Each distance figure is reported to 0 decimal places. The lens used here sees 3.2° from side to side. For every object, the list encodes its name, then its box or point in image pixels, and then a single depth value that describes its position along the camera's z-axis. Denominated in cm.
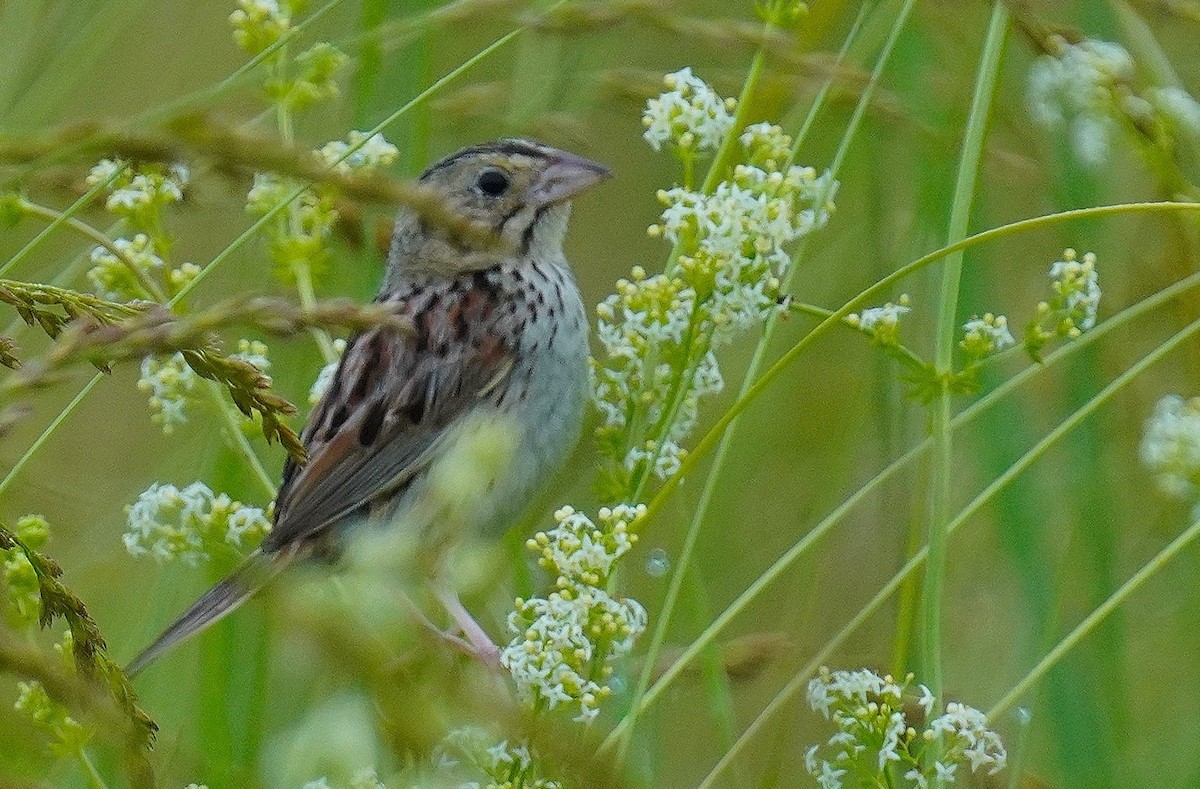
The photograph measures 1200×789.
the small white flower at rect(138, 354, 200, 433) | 278
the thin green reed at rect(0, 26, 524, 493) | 276
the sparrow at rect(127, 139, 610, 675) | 284
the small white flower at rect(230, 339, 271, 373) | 278
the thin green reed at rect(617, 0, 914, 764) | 267
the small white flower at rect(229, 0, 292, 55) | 278
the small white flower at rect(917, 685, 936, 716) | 245
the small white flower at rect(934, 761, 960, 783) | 243
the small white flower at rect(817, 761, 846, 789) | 253
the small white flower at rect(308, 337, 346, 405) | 282
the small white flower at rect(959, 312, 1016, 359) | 276
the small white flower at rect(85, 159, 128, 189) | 277
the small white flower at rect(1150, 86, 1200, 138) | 278
